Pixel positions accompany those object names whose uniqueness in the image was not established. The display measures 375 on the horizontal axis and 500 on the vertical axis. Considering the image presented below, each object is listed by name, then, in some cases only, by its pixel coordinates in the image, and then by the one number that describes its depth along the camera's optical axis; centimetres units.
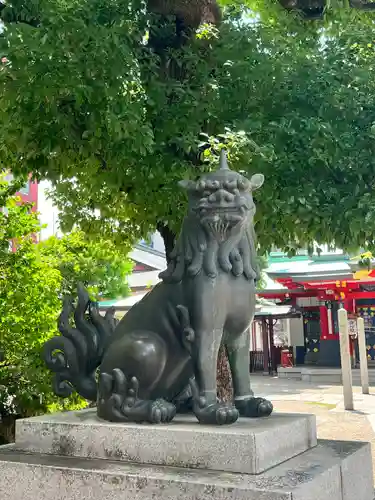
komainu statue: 258
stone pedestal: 214
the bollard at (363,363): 1256
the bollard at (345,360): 1036
